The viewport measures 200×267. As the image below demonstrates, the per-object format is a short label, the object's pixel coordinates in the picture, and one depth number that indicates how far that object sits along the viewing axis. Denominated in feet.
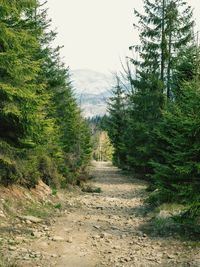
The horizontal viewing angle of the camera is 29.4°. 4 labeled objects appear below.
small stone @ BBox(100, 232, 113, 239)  38.90
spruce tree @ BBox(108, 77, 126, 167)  157.58
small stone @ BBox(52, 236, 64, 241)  36.88
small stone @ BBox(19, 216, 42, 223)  42.48
